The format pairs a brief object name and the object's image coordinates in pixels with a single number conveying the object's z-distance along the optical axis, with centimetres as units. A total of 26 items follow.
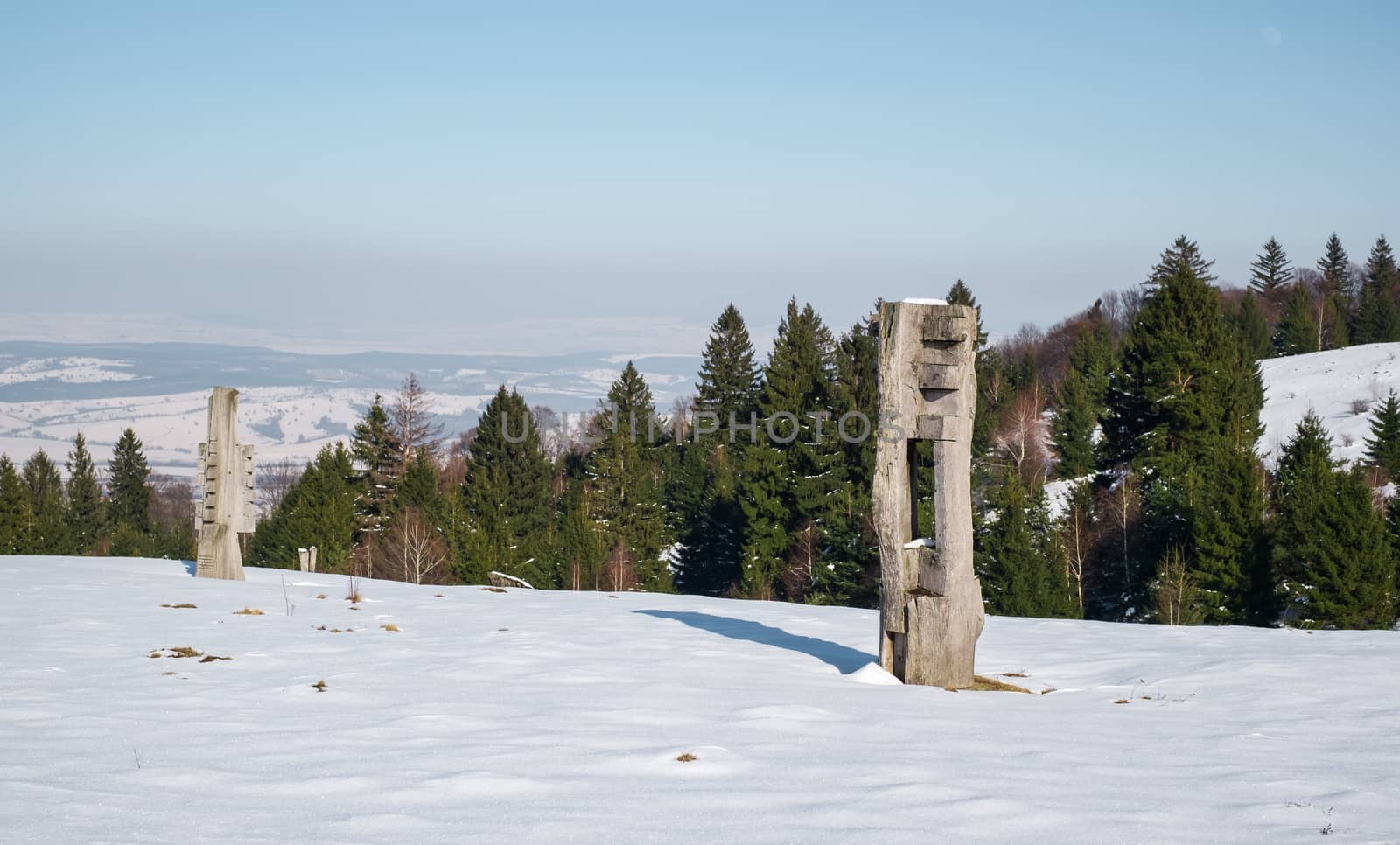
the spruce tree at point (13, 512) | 5431
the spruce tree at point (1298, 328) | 9700
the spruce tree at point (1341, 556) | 3291
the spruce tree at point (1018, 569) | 4094
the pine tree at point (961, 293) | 8081
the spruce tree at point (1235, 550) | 3691
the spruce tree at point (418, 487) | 6237
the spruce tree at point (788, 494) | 5566
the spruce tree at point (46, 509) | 5988
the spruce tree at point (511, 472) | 6469
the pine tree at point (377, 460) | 6481
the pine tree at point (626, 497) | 6594
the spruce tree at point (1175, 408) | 4262
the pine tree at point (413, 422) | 6912
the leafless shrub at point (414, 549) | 5238
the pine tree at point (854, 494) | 5003
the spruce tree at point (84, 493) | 8319
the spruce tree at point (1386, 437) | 5556
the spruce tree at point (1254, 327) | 9594
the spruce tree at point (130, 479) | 9156
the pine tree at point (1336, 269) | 13012
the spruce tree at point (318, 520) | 5334
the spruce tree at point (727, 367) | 9000
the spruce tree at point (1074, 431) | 6475
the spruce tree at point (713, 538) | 6112
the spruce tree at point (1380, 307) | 10038
